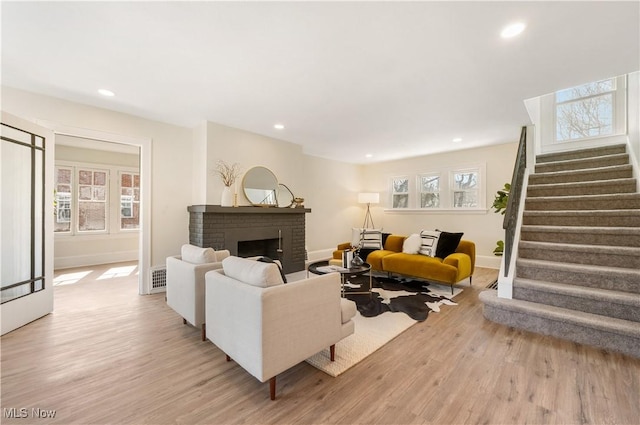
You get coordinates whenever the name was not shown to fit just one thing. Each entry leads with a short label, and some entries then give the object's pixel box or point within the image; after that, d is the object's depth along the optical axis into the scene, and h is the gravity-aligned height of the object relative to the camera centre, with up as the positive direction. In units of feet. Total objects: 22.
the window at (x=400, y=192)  22.48 +1.77
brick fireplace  13.34 -1.00
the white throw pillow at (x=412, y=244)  15.03 -1.75
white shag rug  6.92 -3.81
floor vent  13.09 -3.24
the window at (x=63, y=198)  18.35 +0.94
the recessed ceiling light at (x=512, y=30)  6.56 +4.54
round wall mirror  15.23 +1.51
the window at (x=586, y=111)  14.78 +5.83
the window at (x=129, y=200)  21.06 +0.95
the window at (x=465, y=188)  18.92 +1.81
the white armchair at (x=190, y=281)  8.25 -2.22
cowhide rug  10.52 -3.71
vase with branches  13.84 +1.85
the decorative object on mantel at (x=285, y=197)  16.97 +1.03
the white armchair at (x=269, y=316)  5.51 -2.32
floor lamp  22.40 +1.25
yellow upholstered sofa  12.54 -2.51
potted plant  14.55 +0.57
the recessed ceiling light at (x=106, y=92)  10.16 +4.56
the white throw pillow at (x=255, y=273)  5.93 -1.37
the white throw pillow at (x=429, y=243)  14.33 -1.58
